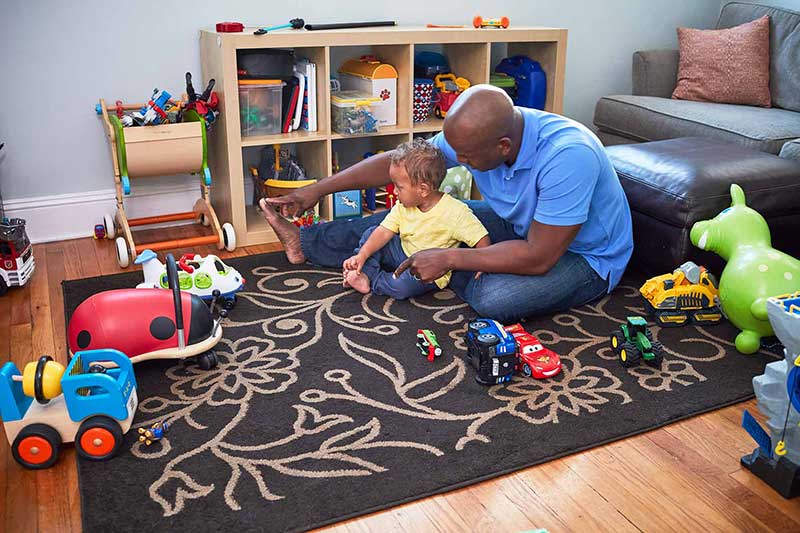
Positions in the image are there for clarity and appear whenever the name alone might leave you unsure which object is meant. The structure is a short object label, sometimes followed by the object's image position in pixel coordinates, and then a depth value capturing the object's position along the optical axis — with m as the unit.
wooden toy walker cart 2.76
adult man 2.11
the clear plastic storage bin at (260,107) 2.96
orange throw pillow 3.62
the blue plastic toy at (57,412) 1.62
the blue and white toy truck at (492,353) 1.92
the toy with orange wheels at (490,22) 3.30
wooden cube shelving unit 2.86
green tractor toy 2.05
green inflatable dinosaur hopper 2.08
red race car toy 2.00
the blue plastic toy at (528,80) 3.45
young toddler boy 2.36
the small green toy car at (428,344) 2.08
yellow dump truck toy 2.31
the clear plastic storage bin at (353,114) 3.08
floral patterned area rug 1.55
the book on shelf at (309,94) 3.02
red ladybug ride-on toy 1.91
